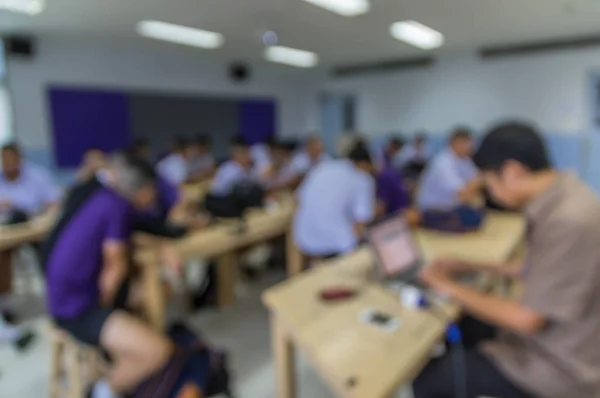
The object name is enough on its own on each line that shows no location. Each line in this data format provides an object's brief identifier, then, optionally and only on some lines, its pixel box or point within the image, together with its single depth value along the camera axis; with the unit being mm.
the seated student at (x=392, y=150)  6908
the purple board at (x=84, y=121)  5922
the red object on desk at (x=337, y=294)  1707
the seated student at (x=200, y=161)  6163
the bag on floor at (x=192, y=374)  1863
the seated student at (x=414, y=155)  7059
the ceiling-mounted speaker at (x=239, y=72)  8141
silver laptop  1895
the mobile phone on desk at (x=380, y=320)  1506
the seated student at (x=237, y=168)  4352
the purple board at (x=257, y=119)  8500
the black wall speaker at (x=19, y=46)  5324
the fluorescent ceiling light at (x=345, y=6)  4363
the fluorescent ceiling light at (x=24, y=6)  4215
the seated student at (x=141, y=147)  5061
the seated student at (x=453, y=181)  3564
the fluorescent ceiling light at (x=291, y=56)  7151
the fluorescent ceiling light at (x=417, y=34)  5453
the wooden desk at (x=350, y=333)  1246
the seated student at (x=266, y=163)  4941
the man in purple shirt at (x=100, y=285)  1846
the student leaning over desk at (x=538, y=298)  1127
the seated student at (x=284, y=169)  4680
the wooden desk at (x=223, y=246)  2418
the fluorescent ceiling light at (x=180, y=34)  5293
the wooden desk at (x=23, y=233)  2932
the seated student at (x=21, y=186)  3740
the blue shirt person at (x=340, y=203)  2820
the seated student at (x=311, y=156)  5191
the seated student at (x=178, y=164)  5809
